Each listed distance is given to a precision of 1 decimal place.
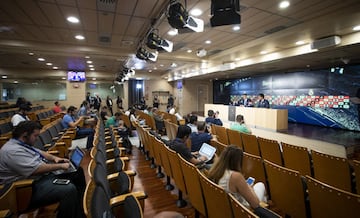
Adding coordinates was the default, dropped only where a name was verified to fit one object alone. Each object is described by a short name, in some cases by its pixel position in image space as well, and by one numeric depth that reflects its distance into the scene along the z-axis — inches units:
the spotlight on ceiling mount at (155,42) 173.6
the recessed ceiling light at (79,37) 224.8
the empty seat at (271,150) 127.6
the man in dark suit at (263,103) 335.1
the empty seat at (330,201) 56.4
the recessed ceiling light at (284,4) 145.7
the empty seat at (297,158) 110.2
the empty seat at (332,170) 90.4
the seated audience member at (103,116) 318.8
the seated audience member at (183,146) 107.9
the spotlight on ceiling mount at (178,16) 122.0
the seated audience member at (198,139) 142.6
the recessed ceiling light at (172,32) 205.6
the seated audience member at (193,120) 185.9
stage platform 202.7
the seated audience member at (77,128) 209.8
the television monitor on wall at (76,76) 485.9
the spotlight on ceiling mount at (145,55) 222.1
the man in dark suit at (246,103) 394.0
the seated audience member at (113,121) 244.8
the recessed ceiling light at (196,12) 157.5
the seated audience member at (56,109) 381.1
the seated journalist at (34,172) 75.7
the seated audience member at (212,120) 230.3
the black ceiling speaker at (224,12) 113.4
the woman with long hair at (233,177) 65.1
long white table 297.1
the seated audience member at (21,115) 182.9
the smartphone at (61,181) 81.2
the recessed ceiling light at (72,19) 172.6
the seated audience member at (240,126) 181.5
